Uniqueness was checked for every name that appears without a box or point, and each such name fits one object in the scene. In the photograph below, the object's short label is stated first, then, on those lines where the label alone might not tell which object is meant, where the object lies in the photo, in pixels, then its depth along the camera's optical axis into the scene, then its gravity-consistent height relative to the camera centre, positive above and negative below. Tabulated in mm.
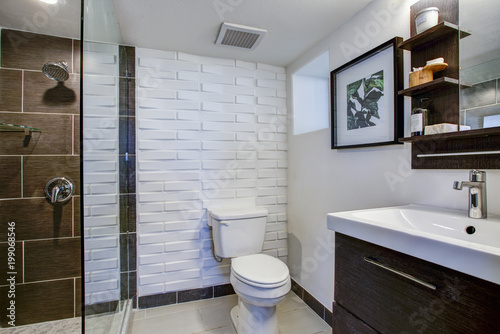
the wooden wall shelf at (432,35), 1058 +587
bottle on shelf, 1152 +222
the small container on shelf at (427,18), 1130 +675
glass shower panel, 984 -21
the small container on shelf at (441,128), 1055 +165
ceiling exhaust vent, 1731 +959
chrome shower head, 1659 +651
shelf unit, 991 +287
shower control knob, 1708 -148
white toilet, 1562 -682
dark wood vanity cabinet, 614 -378
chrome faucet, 943 -102
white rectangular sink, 595 -219
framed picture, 1347 +420
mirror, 951 +407
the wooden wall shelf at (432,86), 1044 +356
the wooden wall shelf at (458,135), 902 +126
